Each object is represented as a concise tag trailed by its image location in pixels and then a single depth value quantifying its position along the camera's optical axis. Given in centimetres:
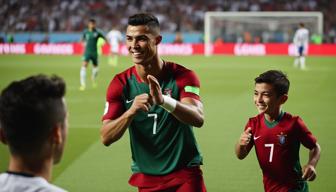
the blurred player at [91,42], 2177
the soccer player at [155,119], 544
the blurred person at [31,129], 299
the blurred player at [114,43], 3294
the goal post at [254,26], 4128
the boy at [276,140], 585
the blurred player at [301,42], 3045
